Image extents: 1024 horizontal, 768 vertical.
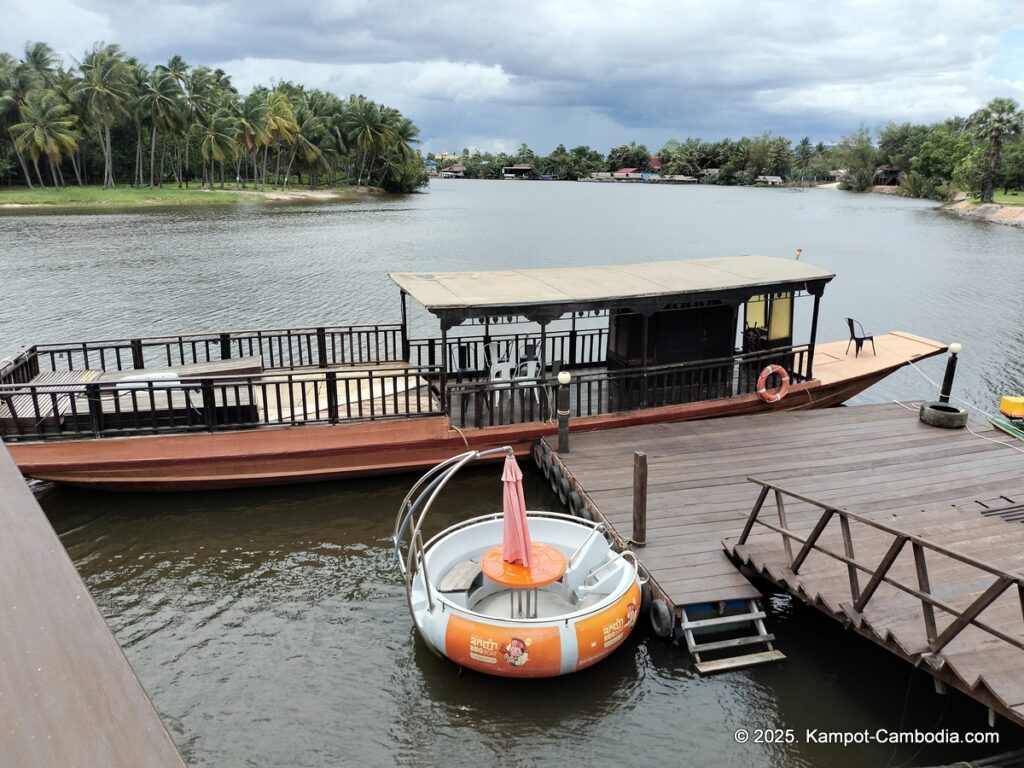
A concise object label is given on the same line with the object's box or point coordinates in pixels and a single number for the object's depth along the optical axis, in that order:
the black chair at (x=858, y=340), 15.13
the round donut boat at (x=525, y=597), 7.03
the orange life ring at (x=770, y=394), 12.97
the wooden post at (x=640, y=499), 8.43
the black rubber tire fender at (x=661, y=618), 7.61
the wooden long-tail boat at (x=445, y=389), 10.28
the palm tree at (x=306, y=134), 75.12
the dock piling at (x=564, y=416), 11.15
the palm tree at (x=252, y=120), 65.94
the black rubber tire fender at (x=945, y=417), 11.90
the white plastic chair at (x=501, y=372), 12.55
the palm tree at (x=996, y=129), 67.62
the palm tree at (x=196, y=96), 64.94
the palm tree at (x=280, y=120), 69.56
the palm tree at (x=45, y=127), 56.75
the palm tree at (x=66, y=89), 62.03
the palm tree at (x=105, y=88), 59.88
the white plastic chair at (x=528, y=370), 12.62
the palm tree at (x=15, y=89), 60.12
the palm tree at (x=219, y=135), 64.19
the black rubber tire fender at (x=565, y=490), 10.41
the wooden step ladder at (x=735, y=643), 7.39
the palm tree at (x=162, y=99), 62.34
